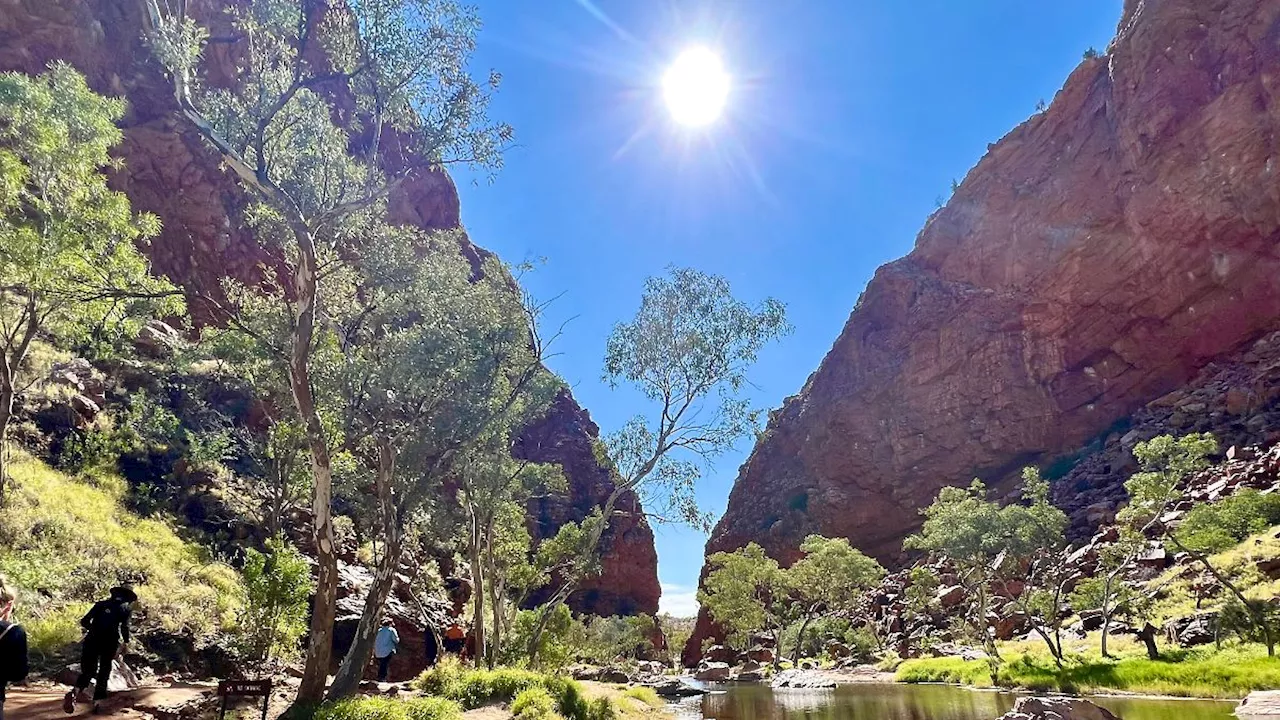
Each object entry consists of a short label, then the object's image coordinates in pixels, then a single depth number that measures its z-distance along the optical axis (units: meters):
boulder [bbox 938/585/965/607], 47.62
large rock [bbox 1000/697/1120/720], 12.83
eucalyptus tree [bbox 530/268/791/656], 21.20
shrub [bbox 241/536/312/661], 13.21
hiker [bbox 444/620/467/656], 26.07
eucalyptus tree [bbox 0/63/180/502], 13.54
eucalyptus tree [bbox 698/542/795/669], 54.22
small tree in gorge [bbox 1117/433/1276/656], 22.86
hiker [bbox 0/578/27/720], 6.43
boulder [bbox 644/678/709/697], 34.23
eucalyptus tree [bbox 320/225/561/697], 15.26
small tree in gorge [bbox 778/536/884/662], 51.66
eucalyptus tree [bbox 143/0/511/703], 10.98
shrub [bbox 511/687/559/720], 12.96
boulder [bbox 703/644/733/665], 61.97
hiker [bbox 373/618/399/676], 16.95
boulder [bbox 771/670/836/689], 32.19
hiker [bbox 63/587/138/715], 8.97
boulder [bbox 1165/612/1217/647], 21.55
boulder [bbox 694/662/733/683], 48.91
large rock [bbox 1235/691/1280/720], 14.00
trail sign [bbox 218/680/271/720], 8.59
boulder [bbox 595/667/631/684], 41.43
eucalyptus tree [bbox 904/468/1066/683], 34.84
